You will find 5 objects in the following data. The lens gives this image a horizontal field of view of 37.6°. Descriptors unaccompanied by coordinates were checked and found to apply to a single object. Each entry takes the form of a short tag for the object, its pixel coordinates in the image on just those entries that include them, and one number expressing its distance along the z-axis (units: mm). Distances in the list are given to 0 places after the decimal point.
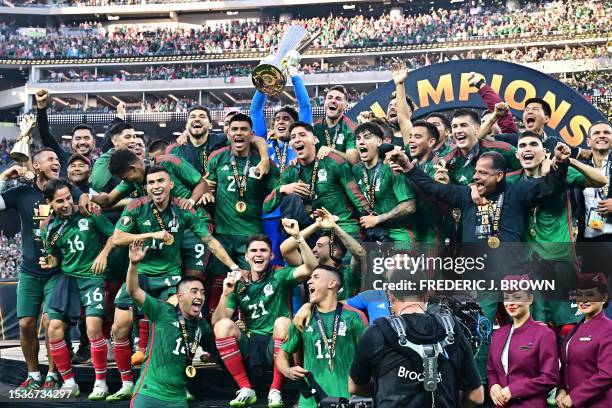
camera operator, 5000
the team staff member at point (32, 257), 8703
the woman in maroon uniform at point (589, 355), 6543
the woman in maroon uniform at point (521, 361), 6594
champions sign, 10945
